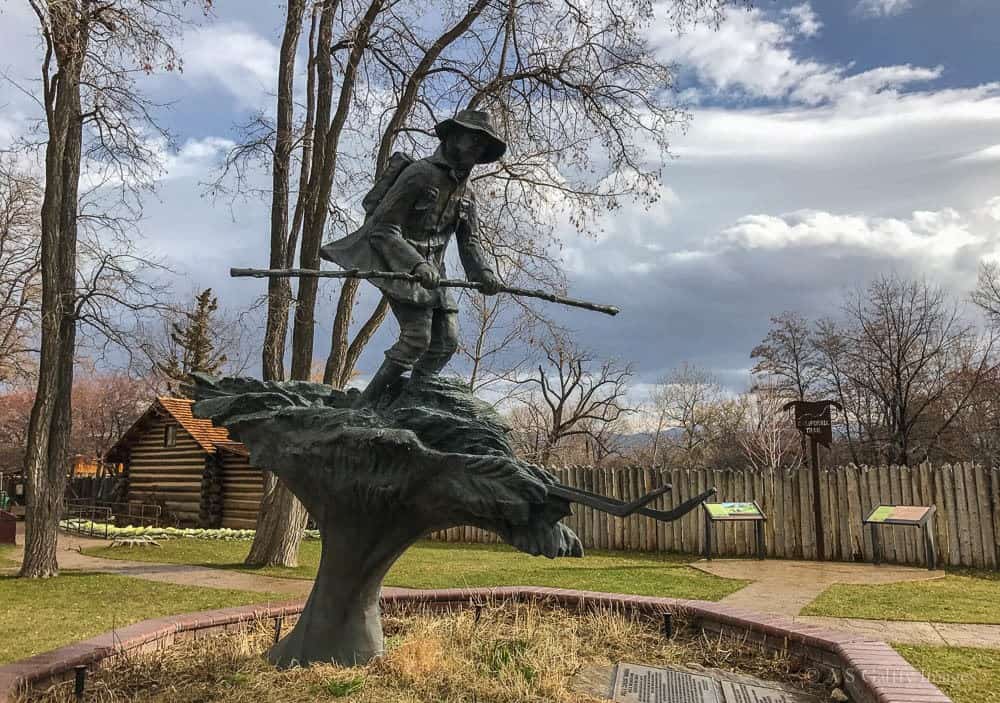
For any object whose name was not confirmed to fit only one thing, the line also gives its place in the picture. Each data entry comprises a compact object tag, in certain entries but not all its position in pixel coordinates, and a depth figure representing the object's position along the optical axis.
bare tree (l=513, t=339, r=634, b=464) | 29.97
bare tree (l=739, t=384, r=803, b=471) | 32.22
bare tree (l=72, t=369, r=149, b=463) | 46.84
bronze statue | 4.29
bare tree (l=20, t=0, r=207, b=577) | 11.57
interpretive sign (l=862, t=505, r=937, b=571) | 11.56
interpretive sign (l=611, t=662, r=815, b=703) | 4.44
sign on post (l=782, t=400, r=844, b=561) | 13.77
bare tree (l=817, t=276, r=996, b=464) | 29.17
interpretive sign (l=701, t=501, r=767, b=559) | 13.20
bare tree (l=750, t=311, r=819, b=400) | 34.94
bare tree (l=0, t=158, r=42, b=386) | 23.49
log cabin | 23.91
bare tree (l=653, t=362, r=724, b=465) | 40.56
